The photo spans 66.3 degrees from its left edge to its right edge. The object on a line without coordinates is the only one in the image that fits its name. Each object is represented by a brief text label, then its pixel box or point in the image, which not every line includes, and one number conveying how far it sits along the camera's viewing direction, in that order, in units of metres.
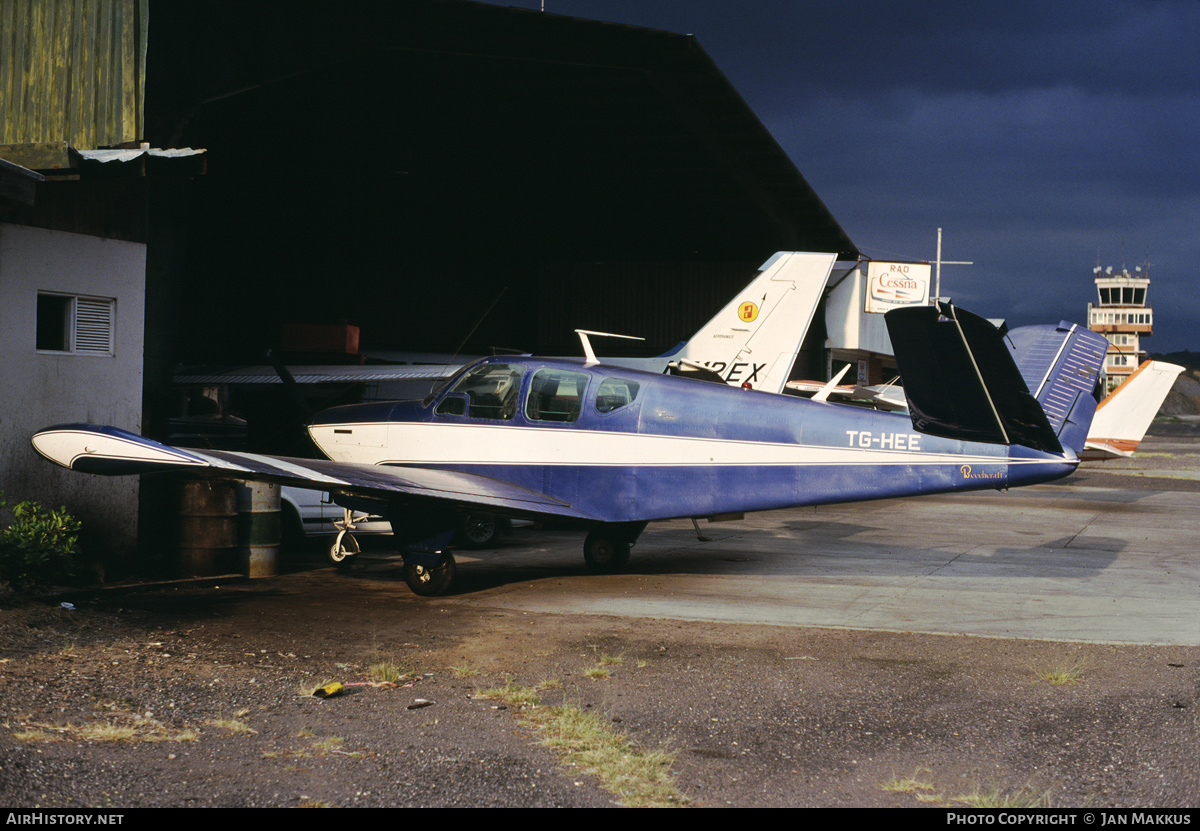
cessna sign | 28.50
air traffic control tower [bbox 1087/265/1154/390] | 139.25
